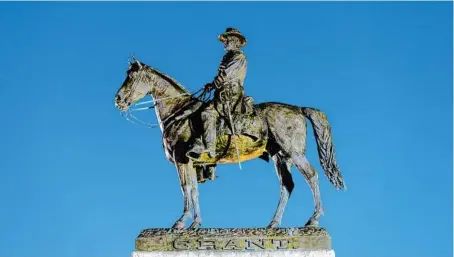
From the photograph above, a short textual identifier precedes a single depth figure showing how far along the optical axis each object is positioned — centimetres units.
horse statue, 2386
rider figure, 2356
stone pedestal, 2316
